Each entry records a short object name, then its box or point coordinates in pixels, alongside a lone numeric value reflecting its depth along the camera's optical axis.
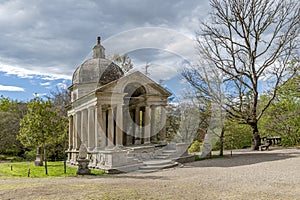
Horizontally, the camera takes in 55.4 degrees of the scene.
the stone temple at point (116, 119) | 16.34
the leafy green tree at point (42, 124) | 15.67
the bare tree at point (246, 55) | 23.05
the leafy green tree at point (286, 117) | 25.45
